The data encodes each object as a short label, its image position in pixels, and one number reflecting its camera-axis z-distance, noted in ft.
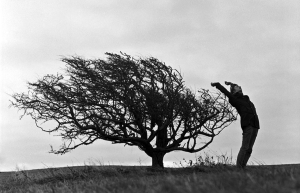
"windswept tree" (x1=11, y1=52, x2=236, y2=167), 52.80
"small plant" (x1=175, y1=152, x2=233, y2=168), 49.37
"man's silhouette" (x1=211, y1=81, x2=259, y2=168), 39.52
